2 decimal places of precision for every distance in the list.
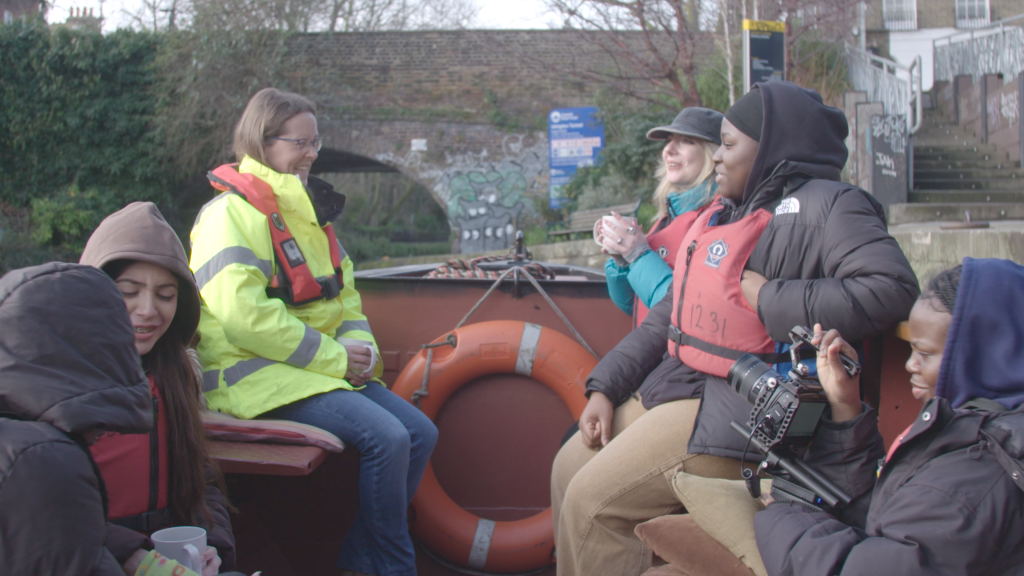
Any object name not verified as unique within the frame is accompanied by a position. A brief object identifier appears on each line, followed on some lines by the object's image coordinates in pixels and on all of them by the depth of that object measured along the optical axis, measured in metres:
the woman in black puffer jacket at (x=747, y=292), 1.85
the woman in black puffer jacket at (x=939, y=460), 1.29
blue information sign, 14.28
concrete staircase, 4.86
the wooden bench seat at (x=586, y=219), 9.75
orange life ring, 3.15
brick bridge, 16.31
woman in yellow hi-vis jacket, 2.50
